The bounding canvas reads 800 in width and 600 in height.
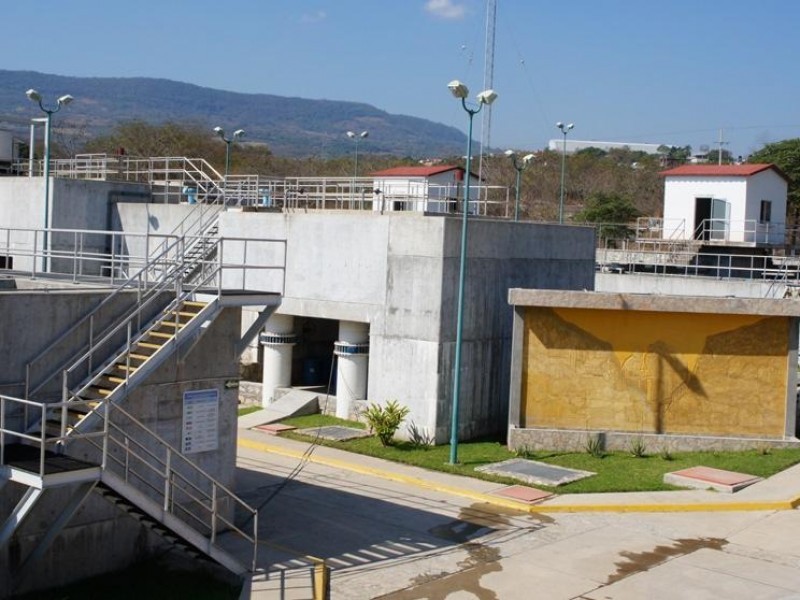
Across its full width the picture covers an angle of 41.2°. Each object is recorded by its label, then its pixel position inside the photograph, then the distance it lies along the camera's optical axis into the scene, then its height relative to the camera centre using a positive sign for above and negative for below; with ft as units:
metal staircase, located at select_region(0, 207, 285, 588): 41.45 -6.93
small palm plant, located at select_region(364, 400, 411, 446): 79.00 -11.04
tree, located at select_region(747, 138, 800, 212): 218.18 +28.11
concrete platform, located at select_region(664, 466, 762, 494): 66.84 -12.30
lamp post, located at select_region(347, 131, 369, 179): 132.27 +17.18
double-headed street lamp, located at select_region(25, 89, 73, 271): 101.19 +14.22
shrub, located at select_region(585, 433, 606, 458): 77.05 -11.87
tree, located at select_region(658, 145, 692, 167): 471.21 +63.68
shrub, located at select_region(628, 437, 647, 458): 76.43 -11.87
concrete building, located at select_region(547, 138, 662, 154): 600.80 +80.33
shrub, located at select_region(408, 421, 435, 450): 80.33 -12.44
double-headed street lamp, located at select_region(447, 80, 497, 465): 70.38 -1.47
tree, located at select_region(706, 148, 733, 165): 300.28 +40.50
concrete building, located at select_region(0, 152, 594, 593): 46.06 -3.98
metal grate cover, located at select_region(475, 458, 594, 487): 68.69 -12.85
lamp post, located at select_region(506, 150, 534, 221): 115.03 +12.87
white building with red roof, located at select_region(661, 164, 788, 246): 149.18 +11.99
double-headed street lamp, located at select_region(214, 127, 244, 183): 125.51 +15.72
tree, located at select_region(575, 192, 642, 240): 204.20 +13.45
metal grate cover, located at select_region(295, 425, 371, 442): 81.51 -12.65
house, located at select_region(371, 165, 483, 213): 123.75 +11.66
